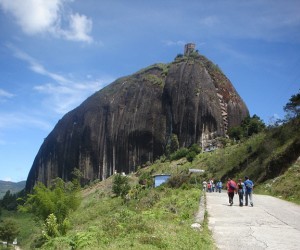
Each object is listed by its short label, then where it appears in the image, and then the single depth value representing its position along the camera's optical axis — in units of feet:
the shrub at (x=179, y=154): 209.87
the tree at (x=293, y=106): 107.65
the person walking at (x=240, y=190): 55.00
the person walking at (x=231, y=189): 54.85
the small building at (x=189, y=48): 315.51
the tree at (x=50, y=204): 83.30
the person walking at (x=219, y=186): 94.94
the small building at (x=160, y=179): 148.48
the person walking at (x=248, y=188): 54.75
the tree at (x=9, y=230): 164.14
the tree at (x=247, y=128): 196.44
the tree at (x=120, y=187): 136.77
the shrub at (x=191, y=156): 183.83
